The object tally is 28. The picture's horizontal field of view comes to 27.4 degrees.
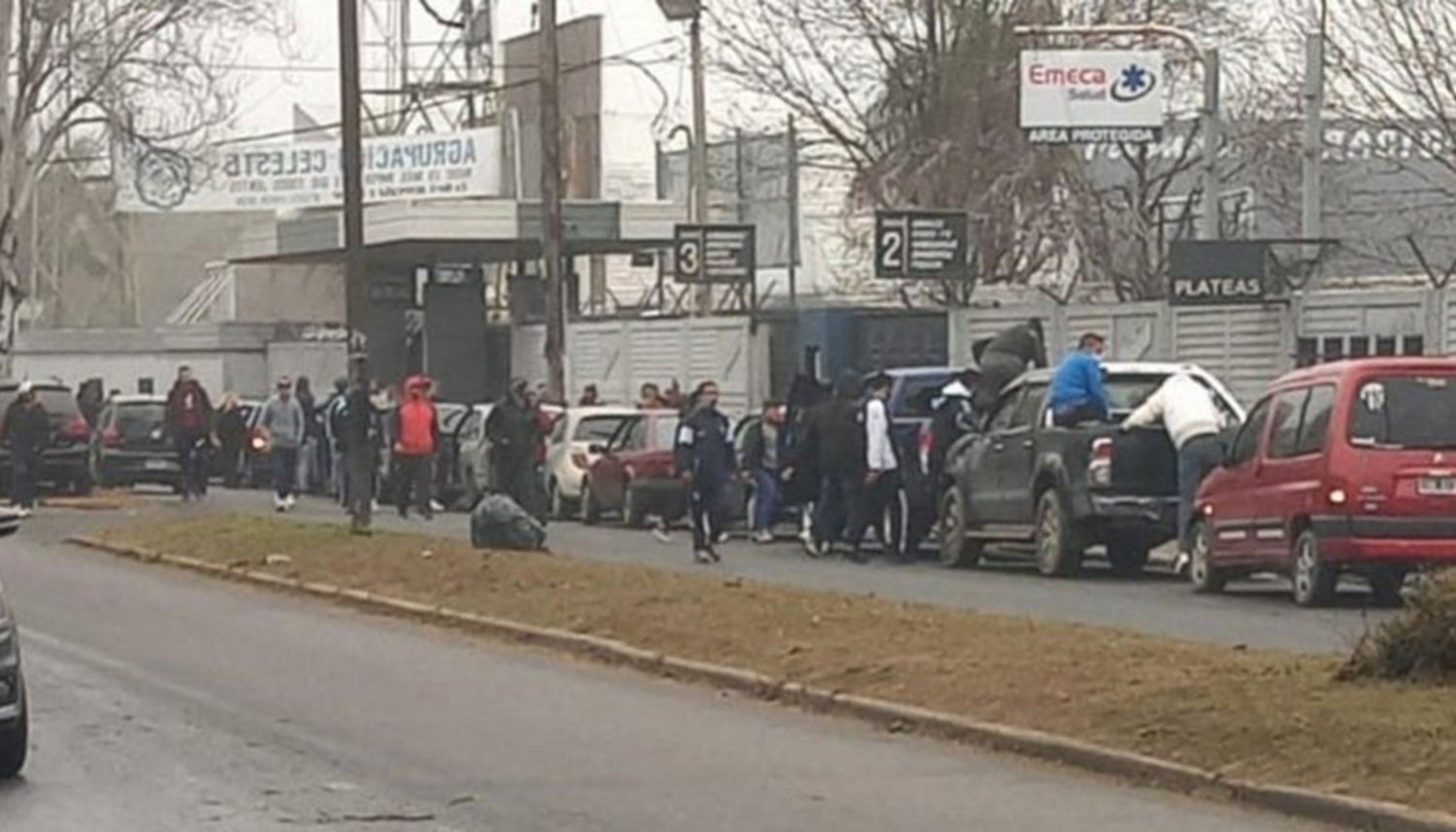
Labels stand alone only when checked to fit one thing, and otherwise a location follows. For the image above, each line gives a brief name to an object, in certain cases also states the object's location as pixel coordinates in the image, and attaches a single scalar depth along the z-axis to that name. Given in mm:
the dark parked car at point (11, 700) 12555
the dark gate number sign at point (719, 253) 43062
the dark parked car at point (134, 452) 43812
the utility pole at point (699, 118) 46438
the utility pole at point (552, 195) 34688
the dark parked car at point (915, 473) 27719
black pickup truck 23578
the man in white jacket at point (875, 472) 27266
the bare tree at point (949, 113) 48938
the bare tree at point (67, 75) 46219
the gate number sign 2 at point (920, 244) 36906
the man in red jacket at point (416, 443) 34094
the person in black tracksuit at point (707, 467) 26891
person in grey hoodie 37938
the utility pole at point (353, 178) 28109
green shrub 12984
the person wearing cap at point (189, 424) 39125
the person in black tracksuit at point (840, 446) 27172
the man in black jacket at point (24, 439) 36031
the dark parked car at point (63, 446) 39625
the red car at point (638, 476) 33438
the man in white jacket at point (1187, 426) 22812
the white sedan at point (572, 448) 36281
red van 19531
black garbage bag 25781
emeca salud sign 39219
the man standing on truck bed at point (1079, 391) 24094
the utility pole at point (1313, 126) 31484
